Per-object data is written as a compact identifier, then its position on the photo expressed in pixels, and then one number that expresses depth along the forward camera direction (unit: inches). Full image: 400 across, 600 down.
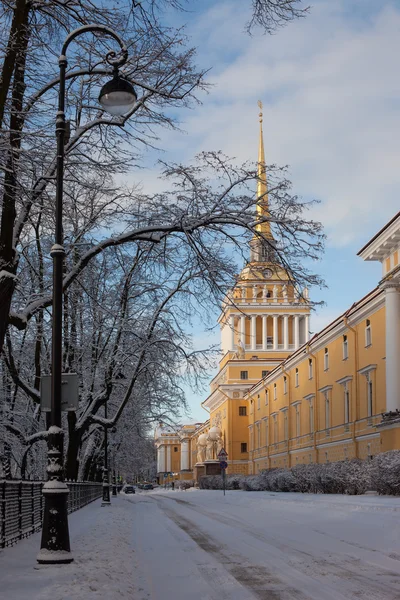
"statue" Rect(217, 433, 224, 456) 3933.6
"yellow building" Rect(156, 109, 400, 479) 1460.4
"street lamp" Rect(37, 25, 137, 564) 421.1
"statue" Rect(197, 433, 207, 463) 4084.6
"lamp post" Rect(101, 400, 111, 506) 1461.6
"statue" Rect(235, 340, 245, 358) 4188.0
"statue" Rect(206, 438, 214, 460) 3946.9
